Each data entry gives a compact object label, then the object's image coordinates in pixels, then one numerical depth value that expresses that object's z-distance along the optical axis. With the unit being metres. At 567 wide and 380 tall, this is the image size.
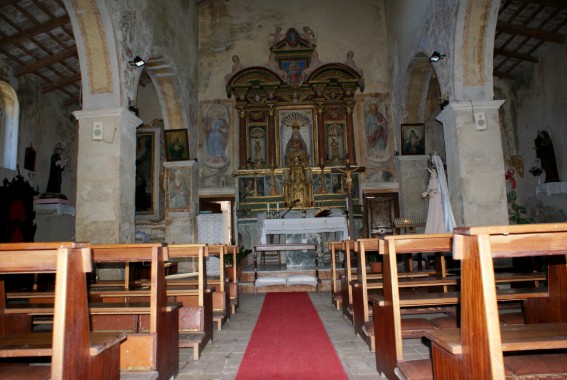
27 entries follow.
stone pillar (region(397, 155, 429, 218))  11.68
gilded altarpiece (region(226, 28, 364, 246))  12.35
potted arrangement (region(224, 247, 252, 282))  7.06
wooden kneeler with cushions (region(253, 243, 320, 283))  7.91
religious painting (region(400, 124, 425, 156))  11.56
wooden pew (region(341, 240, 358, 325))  5.08
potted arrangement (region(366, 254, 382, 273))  6.41
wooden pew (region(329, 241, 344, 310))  6.06
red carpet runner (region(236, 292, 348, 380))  3.24
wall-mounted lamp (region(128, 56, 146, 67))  7.35
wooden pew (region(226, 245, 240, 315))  6.03
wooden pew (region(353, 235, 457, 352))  3.43
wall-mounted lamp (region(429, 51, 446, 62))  7.62
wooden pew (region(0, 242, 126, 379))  1.83
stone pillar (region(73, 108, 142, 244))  6.67
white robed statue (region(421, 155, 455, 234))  6.88
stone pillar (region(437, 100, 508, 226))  6.79
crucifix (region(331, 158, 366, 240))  9.62
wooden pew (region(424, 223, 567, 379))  1.64
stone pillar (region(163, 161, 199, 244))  11.77
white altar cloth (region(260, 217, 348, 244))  9.35
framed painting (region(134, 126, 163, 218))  13.07
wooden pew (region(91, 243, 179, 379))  2.82
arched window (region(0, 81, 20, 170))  10.38
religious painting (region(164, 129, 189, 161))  11.56
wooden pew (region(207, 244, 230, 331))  4.95
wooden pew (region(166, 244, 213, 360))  3.75
